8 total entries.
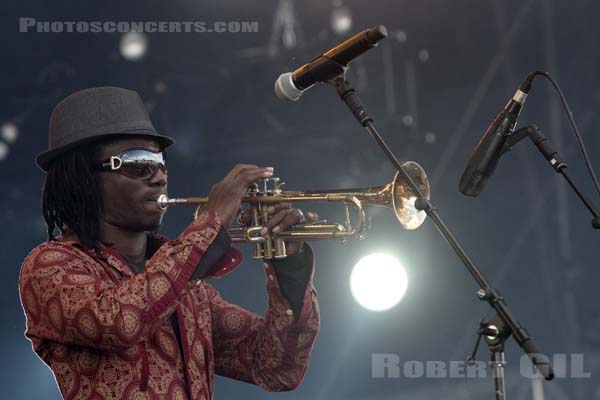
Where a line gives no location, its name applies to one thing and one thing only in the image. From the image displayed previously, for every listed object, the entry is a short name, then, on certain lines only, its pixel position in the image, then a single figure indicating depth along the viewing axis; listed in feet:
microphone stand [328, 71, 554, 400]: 13.07
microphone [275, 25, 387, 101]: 14.88
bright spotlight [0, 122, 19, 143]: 41.01
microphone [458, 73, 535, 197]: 17.37
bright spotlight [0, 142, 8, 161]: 41.14
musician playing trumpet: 17.11
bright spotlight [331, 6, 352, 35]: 42.32
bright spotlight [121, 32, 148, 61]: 40.88
